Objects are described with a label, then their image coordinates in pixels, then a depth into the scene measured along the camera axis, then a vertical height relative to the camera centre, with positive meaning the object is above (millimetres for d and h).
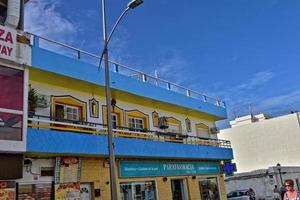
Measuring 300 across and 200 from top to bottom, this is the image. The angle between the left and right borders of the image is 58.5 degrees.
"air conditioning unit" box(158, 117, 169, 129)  15419 +2730
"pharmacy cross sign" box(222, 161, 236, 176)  18008 -86
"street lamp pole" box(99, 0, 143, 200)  8179 +2338
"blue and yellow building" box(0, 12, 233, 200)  8842 +1655
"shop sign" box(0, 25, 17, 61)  8630 +4485
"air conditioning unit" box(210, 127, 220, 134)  19049 +2595
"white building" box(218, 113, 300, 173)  29256 +2371
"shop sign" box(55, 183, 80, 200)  10575 -455
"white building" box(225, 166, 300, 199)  25073 -1356
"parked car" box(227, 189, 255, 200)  19651 -2146
